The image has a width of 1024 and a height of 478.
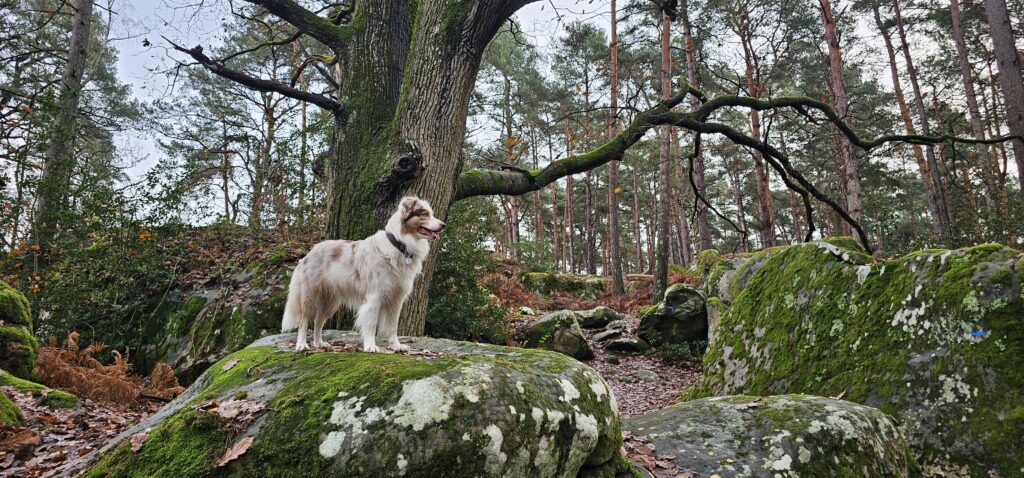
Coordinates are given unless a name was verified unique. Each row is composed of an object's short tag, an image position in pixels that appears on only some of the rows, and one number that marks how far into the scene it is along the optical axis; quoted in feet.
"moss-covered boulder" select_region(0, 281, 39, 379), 17.81
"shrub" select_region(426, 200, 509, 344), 31.30
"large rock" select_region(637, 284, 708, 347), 38.11
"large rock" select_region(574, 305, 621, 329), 45.52
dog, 11.71
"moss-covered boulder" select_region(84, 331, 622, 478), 6.75
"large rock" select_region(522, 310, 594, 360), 36.27
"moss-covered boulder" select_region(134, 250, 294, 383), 21.75
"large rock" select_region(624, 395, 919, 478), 10.98
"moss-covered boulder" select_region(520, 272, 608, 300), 68.03
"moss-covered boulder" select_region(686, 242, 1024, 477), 11.98
